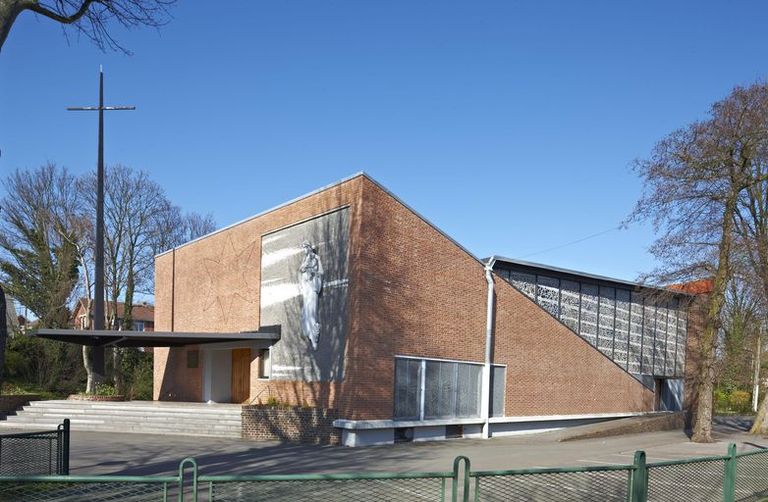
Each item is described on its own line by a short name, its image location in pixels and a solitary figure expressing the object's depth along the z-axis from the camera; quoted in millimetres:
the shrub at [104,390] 27438
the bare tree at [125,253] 37125
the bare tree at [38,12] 7778
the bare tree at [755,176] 19219
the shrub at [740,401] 39688
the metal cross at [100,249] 25250
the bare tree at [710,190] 19594
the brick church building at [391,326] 18781
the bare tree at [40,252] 34969
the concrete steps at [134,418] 20594
